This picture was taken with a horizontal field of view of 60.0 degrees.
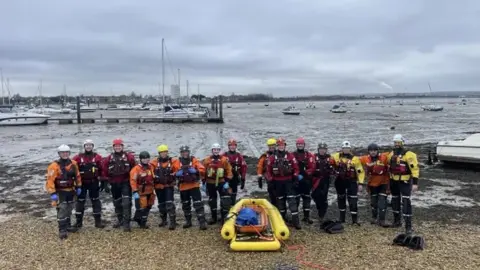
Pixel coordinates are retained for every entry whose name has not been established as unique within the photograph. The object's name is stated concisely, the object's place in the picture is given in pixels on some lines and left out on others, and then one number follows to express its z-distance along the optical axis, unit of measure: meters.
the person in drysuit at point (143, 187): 8.52
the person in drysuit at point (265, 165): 9.29
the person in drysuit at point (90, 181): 8.80
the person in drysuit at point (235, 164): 9.48
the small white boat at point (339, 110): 86.30
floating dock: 51.16
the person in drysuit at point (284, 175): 8.84
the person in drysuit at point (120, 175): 8.70
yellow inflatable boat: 7.29
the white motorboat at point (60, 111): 89.03
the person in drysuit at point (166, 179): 8.74
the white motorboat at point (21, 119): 48.81
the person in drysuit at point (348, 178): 8.91
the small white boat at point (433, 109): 87.28
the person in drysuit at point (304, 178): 9.26
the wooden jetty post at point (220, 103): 49.52
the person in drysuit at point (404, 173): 8.29
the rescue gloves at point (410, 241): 7.33
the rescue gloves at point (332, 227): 8.42
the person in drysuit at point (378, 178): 8.87
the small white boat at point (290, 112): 76.91
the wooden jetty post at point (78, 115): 51.34
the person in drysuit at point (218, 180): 9.08
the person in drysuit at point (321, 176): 9.11
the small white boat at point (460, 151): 15.34
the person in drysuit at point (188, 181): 8.74
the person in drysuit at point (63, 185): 8.28
